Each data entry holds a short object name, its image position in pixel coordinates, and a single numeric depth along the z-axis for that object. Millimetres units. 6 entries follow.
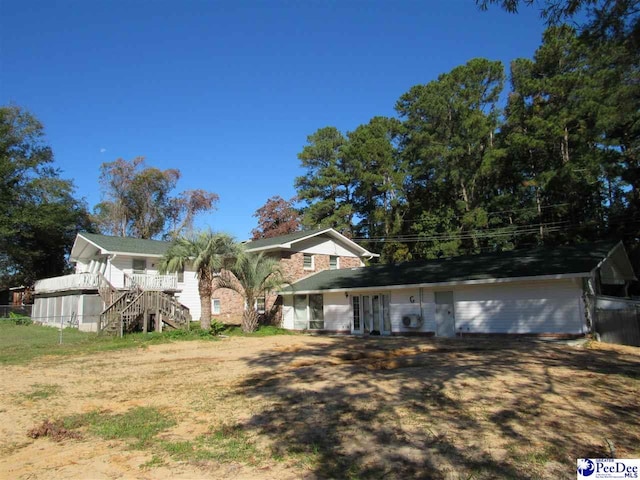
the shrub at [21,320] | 30812
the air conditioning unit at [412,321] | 20938
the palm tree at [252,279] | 23391
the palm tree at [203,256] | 21734
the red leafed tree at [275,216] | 48281
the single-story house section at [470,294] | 16469
